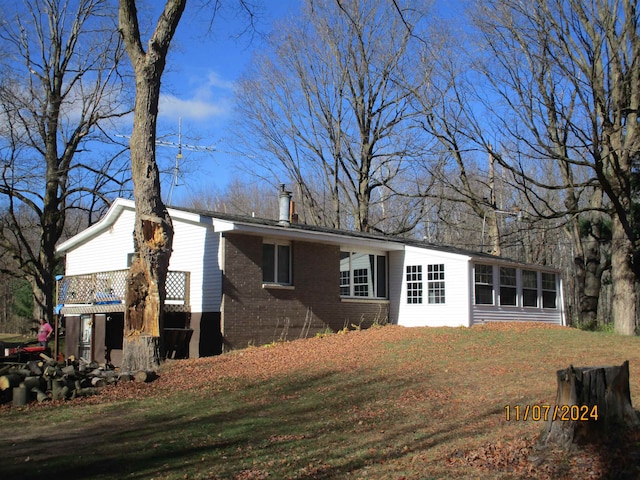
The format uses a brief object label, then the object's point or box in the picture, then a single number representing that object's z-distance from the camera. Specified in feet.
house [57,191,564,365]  56.65
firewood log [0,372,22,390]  38.58
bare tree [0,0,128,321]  86.74
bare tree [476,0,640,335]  55.88
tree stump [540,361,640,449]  21.68
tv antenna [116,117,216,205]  94.43
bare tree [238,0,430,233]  110.01
